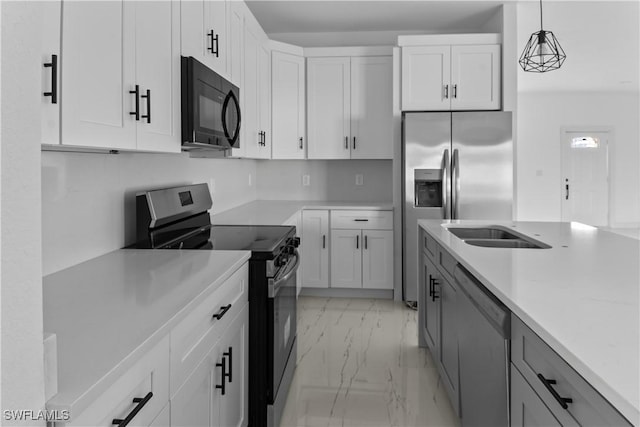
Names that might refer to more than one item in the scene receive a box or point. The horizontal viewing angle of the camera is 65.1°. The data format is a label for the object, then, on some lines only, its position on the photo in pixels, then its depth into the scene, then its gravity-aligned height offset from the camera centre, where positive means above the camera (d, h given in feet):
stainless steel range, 6.70 -0.98
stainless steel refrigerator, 13.44 +1.17
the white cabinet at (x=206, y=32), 6.99 +2.63
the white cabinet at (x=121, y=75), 4.16 +1.26
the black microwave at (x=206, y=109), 6.93 +1.44
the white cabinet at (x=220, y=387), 4.29 -1.85
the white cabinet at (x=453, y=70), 13.98 +3.70
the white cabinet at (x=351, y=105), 15.17 +2.94
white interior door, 28.27 +1.51
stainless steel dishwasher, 4.83 -1.68
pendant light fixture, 9.21 +2.94
